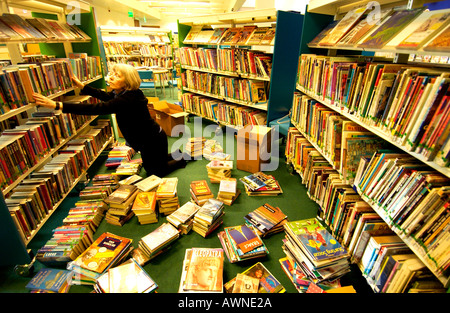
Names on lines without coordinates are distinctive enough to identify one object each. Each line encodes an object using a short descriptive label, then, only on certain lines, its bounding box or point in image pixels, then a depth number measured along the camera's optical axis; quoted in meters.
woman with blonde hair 2.19
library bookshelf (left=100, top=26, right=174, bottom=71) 7.57
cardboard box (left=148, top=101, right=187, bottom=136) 4.22
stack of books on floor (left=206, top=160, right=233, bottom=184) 2.88
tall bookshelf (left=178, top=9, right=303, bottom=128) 3.03
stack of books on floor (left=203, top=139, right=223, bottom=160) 3.58
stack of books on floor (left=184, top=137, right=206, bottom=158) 3.56
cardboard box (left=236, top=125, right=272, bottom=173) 2.96
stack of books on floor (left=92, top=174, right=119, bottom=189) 2.66
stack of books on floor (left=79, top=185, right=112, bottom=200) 2.47
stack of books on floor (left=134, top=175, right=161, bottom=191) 2.46
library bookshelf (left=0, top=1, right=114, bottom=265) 1.71
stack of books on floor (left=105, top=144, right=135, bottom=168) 3.19
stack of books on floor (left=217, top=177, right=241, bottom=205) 2.54
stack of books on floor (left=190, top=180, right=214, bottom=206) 2.47
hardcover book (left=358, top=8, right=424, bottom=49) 1.38
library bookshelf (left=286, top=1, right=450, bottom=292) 1.14
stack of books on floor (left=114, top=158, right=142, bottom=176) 2.91
